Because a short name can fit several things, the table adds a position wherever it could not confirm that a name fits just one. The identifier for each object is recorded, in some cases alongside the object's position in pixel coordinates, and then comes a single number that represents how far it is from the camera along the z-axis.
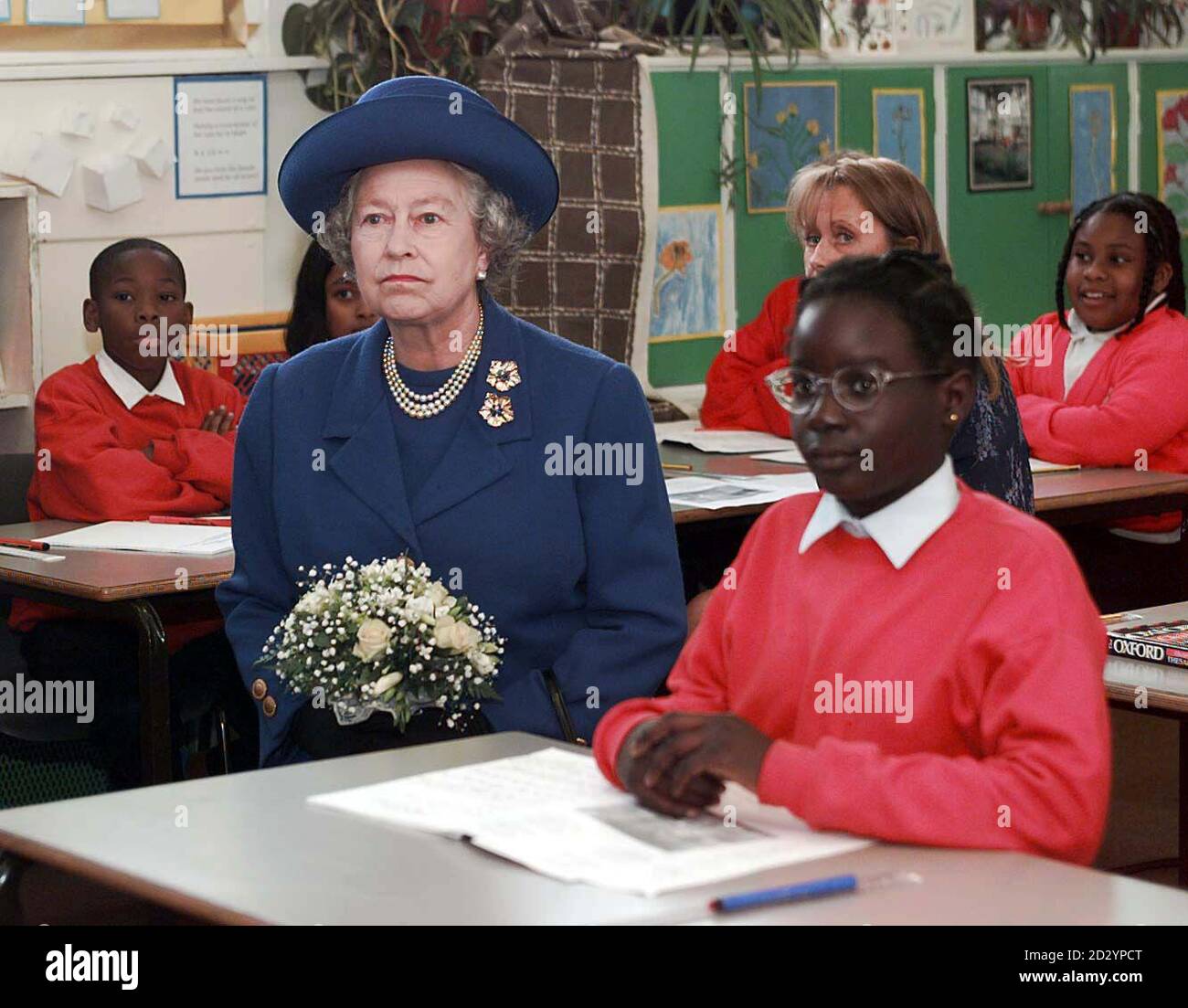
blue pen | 1.82
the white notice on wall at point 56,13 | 5.77
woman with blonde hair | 3.73
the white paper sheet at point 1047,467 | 5.24
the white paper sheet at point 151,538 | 4.29
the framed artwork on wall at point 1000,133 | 7.79
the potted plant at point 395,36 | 6.32
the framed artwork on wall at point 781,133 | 7.10
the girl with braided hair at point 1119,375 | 5.30
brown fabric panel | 6.50
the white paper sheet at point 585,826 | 1.94
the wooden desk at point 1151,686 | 3.27
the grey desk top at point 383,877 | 1.83
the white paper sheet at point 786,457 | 5.34
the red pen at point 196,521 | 4.57
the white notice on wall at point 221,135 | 6.14
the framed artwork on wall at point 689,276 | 7.00
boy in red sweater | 4.48
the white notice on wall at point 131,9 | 5.92
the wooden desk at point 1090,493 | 4.80
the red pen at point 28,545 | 4.33
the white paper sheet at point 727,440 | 5.54
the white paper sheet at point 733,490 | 4.68
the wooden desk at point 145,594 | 3.94
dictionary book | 3.39
